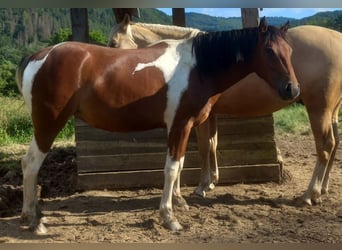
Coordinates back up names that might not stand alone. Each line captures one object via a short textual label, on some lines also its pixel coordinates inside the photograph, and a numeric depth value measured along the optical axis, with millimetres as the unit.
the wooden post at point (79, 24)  5262
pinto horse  3828
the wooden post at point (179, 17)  5965
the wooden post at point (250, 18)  5312
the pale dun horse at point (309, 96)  4625
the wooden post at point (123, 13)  5316
